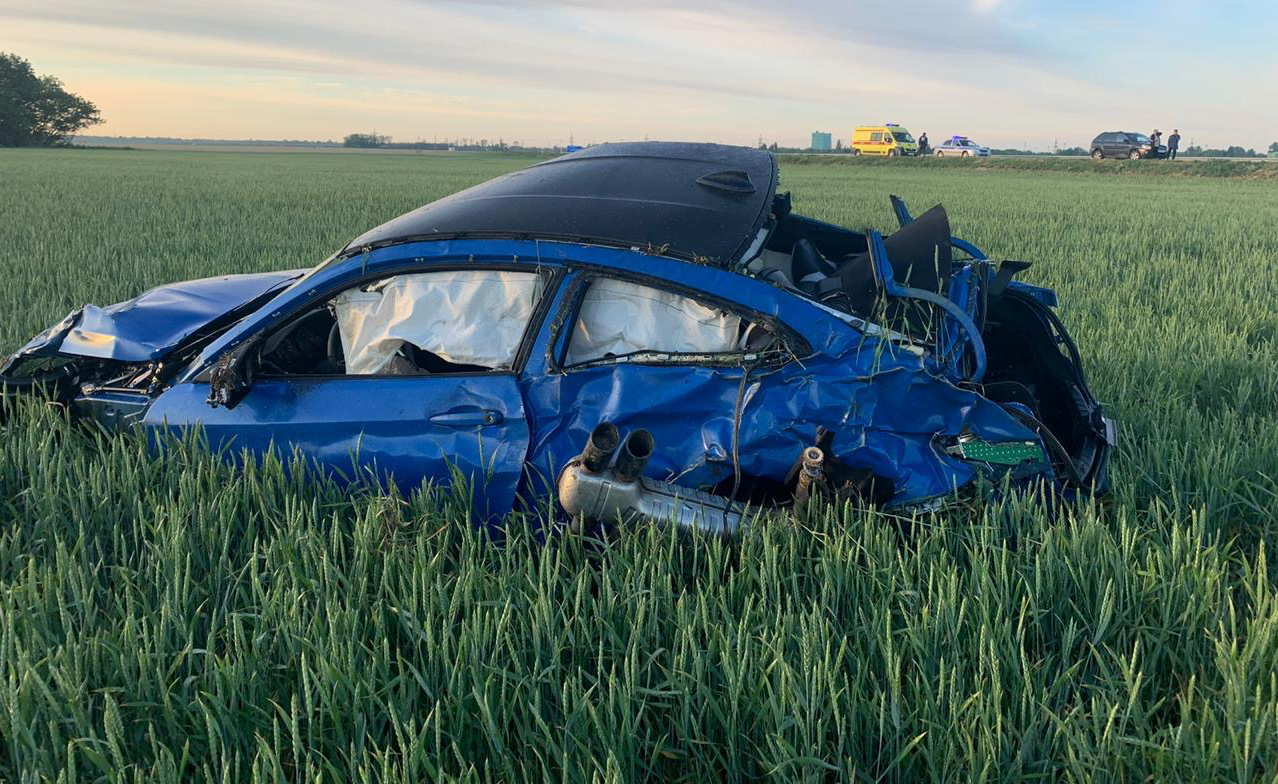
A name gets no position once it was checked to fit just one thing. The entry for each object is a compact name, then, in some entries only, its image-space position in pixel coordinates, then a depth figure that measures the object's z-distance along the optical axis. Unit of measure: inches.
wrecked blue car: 120.6
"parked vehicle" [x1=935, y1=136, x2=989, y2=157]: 2251.6
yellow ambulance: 2289.6
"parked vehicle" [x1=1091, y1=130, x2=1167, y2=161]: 1788.9
